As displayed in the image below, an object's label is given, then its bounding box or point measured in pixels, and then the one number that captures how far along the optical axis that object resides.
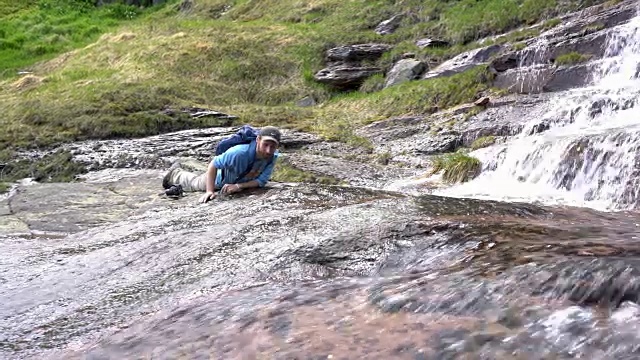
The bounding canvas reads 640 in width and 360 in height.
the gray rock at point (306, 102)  22.28
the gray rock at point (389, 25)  25.08
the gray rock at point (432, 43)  21.66
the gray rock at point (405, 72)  20.25
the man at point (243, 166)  7.79
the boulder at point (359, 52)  23.25
